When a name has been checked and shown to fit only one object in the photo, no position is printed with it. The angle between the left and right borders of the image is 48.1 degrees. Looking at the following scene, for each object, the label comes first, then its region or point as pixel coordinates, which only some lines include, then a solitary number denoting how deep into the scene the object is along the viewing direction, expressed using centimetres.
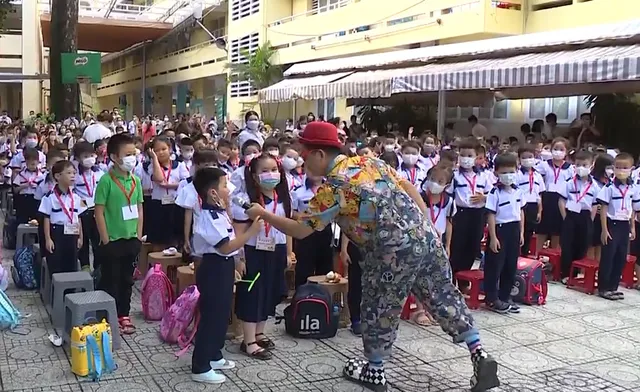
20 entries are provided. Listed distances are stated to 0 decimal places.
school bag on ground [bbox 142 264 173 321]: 584
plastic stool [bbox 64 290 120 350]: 482
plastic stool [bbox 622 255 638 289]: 760
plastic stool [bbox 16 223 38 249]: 755
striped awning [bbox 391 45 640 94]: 995
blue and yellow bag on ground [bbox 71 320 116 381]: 459
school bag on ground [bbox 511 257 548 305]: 670
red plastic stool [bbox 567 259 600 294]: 725
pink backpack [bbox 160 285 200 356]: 514
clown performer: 414
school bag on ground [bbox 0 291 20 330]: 558
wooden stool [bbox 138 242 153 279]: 747
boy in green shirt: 532
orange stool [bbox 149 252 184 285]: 632
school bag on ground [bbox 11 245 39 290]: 691
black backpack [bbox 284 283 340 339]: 548
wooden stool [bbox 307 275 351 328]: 577
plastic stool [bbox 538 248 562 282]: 786
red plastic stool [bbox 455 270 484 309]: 646
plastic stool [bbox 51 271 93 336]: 553
